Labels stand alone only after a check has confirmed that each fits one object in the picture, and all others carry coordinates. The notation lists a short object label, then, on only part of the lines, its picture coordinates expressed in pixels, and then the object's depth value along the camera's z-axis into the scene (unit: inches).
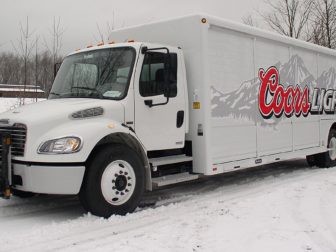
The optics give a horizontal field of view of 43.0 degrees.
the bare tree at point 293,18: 1027.9
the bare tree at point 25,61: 524.5
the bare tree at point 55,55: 553.3
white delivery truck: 227.1
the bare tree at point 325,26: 968.9
